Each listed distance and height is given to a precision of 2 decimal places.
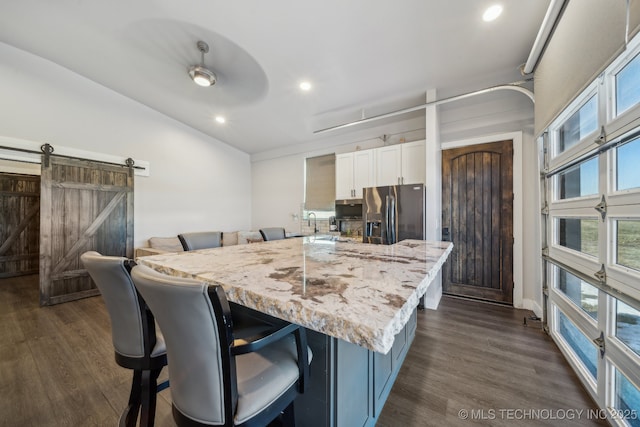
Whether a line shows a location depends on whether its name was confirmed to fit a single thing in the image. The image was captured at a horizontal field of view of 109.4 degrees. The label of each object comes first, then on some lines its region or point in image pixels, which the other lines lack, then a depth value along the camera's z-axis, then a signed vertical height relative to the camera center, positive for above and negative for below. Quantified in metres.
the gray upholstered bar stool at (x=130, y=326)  0.98 -0.52
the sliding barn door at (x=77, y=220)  3.30 -0.09
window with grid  1.26 -0.14
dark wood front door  3.12 -0.05
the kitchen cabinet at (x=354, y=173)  4.02 +0.79
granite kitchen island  0.59 -0.26
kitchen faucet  5.21 -0.15
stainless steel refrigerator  3.21 +0.04
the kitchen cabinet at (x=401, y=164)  3.54 +0.85
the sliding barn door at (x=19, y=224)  4.95 -0.22
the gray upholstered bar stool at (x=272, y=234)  2.68 -0.23
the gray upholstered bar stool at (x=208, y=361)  0.63 -0.44
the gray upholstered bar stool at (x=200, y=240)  2.02 -0.24
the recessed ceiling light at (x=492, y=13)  1.96 +1.80
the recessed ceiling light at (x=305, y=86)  3.22 +1.87
